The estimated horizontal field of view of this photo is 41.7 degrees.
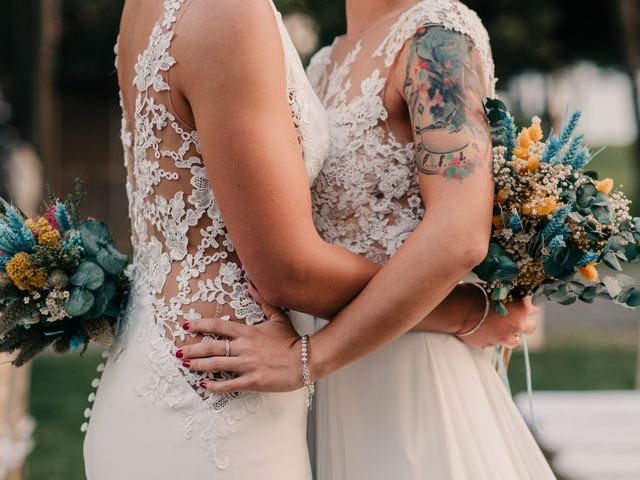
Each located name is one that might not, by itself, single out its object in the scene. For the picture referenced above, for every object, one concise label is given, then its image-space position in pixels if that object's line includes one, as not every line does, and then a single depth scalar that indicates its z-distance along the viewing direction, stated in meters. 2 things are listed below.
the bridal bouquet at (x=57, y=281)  2.20
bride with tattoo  1.94
